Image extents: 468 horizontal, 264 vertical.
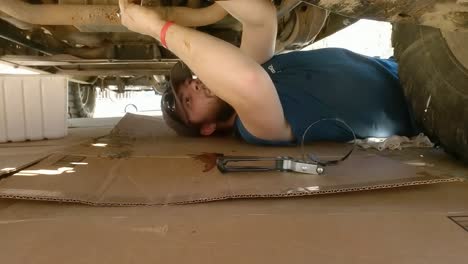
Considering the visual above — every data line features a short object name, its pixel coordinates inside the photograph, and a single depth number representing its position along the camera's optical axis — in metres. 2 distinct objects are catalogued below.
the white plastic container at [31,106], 1.26
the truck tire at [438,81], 0.80
